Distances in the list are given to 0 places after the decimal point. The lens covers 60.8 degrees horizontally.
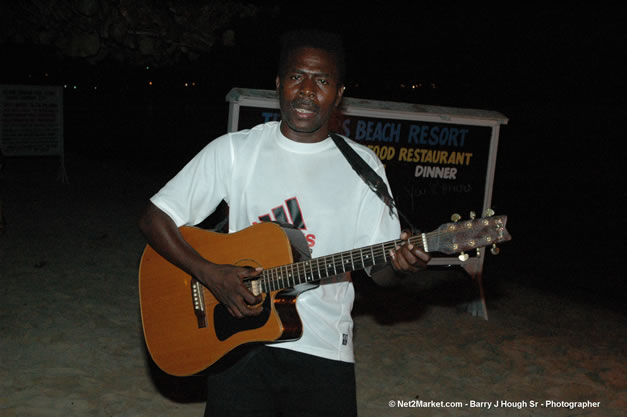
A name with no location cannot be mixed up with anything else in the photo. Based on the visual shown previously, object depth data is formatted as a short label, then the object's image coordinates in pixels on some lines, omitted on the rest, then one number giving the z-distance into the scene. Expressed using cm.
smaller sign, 1123
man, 191
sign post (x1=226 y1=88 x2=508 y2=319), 518
